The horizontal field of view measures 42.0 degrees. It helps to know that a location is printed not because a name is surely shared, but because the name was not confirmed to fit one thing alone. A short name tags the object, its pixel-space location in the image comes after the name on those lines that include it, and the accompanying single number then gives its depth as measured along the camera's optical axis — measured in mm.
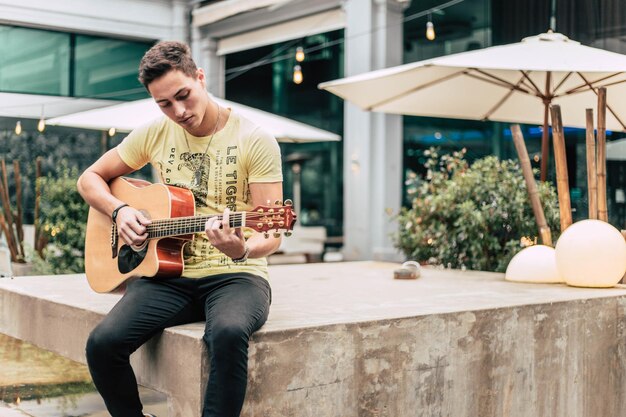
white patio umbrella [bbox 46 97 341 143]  7754
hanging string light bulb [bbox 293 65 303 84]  9180
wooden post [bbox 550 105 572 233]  4785
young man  2613
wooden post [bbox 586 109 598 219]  4574
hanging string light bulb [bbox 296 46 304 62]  9078
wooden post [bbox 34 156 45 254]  8242
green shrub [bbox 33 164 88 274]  7863
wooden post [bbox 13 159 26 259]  8148
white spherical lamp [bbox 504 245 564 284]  4609
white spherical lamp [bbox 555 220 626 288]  4254
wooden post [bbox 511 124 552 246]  5000
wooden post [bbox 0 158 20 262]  8053
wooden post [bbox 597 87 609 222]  4589
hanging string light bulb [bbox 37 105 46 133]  9502
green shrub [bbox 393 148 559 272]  5875
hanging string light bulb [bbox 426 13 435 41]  8930
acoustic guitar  2684
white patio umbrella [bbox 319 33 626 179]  4699
